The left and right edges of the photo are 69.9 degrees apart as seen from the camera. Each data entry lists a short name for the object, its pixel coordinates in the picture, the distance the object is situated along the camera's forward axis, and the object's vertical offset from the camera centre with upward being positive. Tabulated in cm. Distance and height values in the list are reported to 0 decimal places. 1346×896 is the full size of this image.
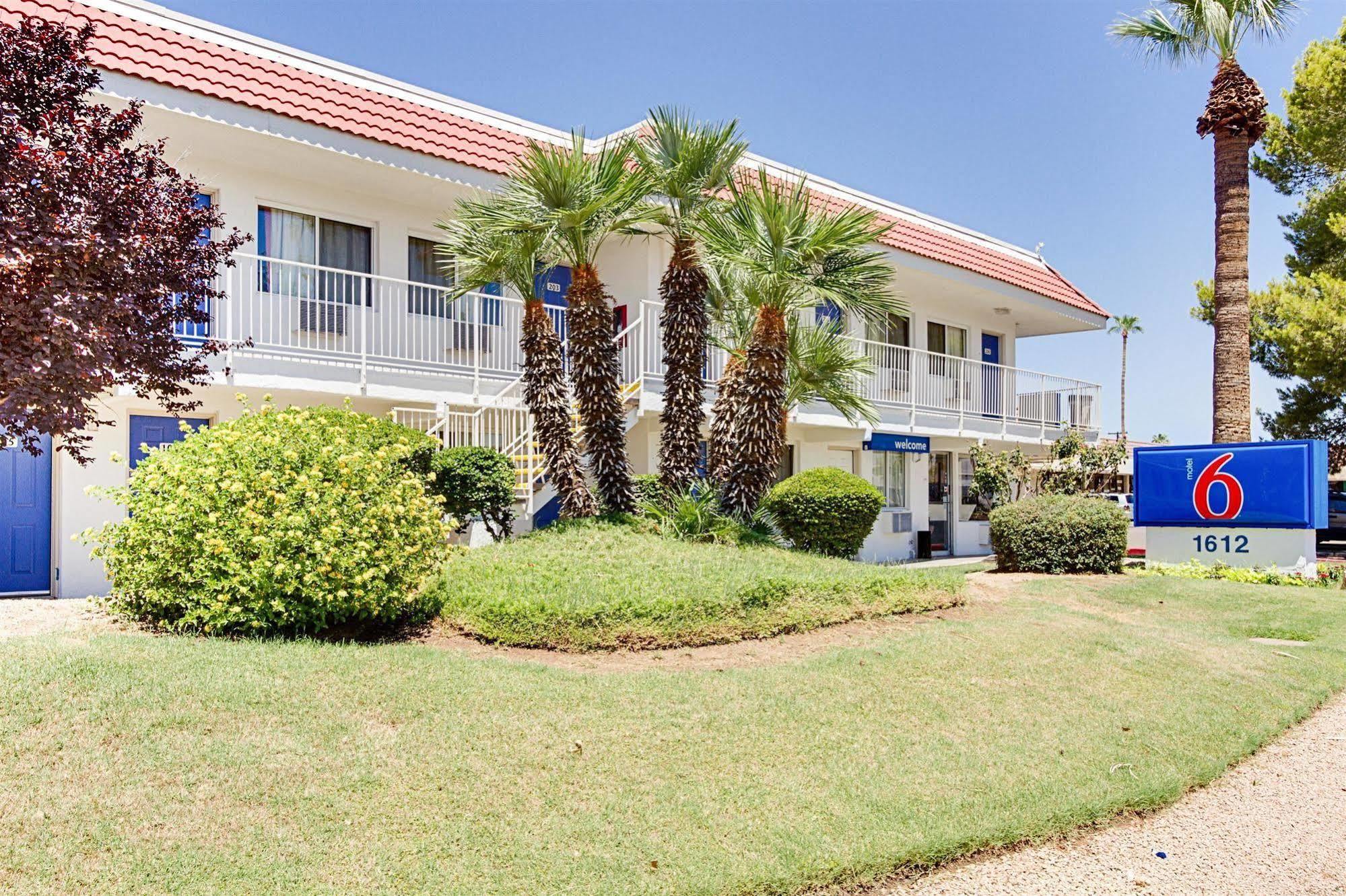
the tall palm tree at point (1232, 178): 1750 +521
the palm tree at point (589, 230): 1102 +268
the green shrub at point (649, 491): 1241 -41
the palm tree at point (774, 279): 1133 +218
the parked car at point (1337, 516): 3014 -174
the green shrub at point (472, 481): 1097 -26
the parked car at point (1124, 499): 2892 -127
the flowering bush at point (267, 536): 722 -60
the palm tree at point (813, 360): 1375 +143
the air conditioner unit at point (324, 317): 1281 +194
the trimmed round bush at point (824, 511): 1271 -68
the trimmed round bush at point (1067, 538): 1380 -112
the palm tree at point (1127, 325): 6444 +908
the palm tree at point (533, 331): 1126 +155
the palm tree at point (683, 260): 1197 +254
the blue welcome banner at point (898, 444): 1880 +33
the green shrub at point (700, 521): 1149 -75
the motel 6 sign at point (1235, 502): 1420 -64
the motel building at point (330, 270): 1107 +280
